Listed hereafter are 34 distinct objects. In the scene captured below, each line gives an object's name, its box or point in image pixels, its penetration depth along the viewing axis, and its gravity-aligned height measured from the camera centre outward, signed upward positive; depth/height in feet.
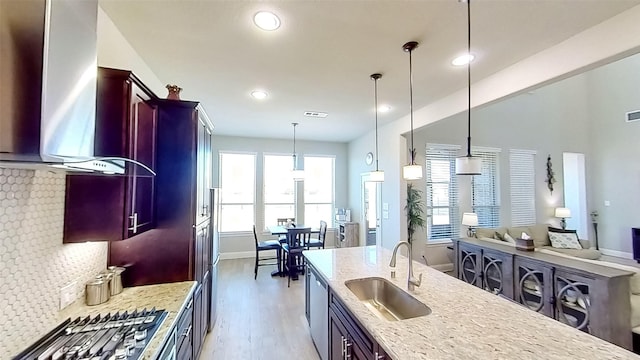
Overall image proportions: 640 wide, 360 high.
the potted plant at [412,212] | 16.21 -1.31
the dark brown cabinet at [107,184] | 5.16 +0.12
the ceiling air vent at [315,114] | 15.15 +4.50
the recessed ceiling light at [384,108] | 14.20 +4.55
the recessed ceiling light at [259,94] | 11.96 +4.45
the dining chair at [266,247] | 16.64 -3.69
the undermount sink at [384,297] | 6.43 -2.84
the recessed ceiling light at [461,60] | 8.83 +4.48
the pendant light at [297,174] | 18.31 +1.15
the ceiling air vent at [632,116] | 21.06 +6.10
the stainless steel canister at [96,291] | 5.62 -2.18
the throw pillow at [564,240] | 17.38 -3.23
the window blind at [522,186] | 20.38 +0.39
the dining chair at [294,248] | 16.06 -3.53
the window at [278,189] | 22.53 +0.13
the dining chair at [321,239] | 17.57 -3.33
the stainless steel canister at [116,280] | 6.14 -2.11
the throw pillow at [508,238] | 16.36 -2.97
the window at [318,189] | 23.66 +0.15
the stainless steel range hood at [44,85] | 2.59 +1.16
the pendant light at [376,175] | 11.71 +0.72
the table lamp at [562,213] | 20.49 -1.68
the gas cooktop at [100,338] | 3.81 -2.37
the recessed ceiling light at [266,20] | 6.58 +4.38
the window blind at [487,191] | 19.53 +0.01
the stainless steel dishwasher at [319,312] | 7.55 -3.82
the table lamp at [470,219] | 15.90 -1.72
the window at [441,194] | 18.48 -0.22
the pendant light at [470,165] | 7.16 +0.71
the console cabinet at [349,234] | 21.74 -3.59
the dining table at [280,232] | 16.88 -2.69
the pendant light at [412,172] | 9.30 +0.68
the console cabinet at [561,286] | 8.34 -3.61
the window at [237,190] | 21.53 +0.04
